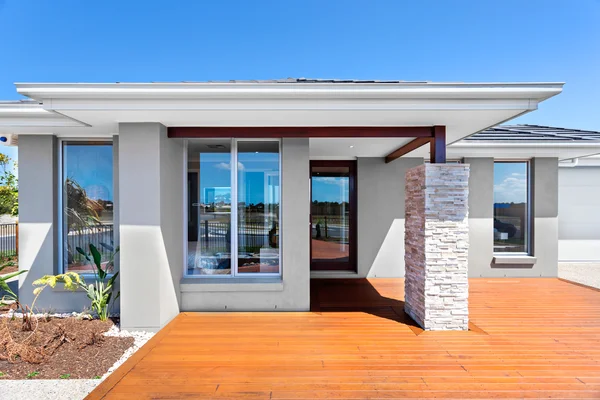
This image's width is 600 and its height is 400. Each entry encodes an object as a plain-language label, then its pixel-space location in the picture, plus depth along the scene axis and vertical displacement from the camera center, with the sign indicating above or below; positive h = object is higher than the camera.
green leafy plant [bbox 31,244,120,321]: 4.85 -1.42
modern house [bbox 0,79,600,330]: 4.04 +0.27
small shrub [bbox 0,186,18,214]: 15.66 -0.18
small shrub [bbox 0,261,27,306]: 4.72 -1.22
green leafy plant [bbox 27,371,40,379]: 3.62 -1.97
